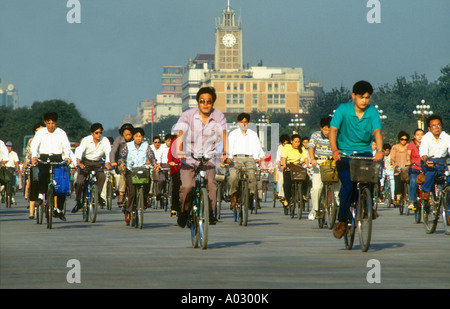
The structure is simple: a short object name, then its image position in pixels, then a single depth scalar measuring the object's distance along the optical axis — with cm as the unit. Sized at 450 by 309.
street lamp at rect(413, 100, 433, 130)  6452
